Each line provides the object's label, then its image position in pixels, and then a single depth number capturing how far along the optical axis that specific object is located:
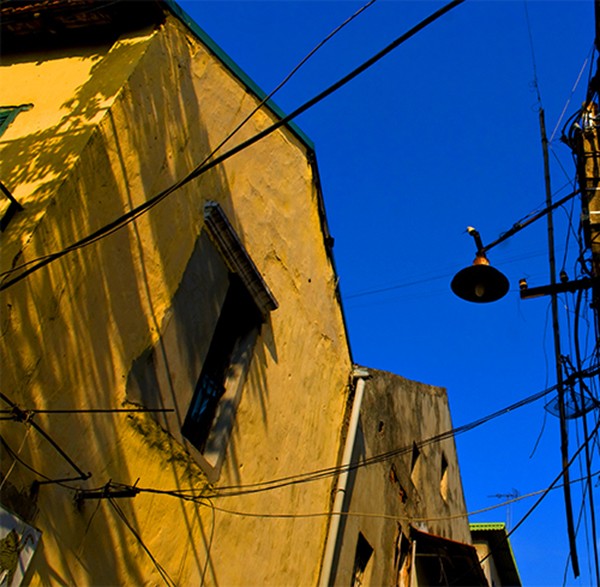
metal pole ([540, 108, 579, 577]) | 6.21
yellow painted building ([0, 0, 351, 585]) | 5.03
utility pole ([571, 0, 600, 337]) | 6.98
